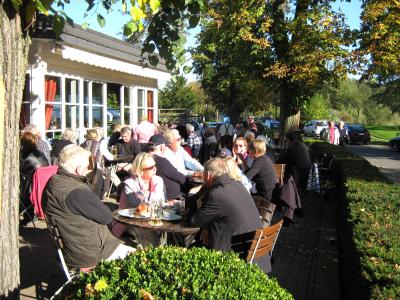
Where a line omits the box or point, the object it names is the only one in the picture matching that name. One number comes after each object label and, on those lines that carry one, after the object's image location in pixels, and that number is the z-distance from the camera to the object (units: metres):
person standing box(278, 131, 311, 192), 10.11
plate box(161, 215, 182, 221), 5.19
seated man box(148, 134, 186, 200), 6.93
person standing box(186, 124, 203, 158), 13.70
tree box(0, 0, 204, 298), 3.04
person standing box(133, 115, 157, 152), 11.52
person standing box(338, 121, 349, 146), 24.19
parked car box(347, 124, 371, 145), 36.88
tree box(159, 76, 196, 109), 49.16
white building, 9.09
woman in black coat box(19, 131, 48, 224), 7.71
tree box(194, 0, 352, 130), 15.35
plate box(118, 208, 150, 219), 5.24
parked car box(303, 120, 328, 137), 43.02
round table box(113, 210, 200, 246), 4.70
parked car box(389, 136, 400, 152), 30.25
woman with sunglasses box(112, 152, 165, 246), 5.84
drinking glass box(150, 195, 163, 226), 4.99
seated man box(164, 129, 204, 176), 8.29
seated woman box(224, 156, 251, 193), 5.15
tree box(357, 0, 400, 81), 14.33
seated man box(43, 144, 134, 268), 4.23
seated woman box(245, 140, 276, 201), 7.55
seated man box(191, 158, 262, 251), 4.55
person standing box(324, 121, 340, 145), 20.64
